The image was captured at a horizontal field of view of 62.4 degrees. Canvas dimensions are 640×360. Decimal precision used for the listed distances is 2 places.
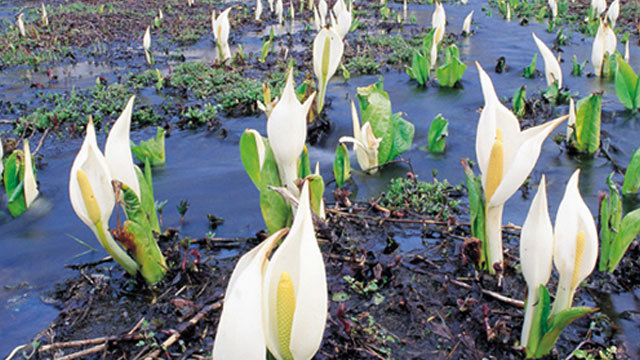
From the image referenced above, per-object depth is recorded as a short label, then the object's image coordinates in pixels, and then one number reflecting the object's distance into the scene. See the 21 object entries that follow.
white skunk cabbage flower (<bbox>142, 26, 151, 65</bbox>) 6.43
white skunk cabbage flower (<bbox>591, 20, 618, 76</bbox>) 5.19
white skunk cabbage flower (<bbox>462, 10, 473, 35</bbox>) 7.88
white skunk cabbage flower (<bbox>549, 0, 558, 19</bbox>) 8.81
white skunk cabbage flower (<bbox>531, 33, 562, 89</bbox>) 4.53
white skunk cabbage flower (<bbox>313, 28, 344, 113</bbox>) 3.81
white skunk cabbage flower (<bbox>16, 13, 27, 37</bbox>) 8.33
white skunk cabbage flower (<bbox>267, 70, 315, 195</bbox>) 2.30
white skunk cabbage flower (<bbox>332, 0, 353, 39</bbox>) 5.54
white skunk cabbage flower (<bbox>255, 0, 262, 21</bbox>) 9.18
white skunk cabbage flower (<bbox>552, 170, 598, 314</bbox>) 1.64
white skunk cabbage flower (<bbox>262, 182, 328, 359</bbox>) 1.35
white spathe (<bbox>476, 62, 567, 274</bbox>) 1.86
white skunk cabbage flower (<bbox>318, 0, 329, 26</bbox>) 6.96
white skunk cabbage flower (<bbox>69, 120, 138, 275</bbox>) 2.10
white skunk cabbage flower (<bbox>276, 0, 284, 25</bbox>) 9.26
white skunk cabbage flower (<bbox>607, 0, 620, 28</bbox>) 7.08
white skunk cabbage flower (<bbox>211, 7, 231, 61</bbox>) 6.00
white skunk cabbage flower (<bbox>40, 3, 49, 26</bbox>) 9.32
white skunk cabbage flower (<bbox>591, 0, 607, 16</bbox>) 7.88
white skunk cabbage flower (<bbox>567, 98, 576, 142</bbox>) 3.65
